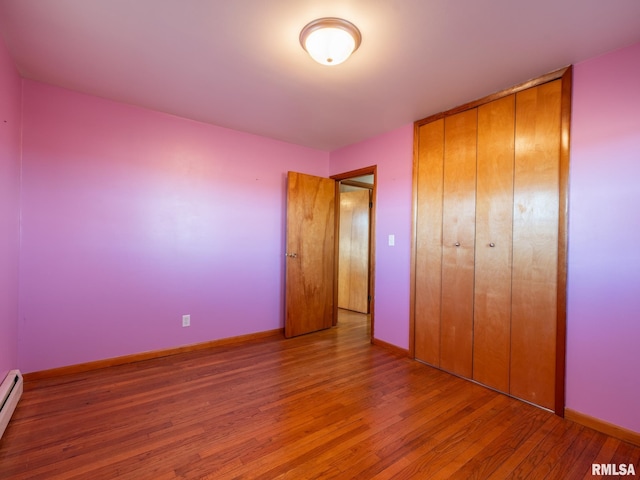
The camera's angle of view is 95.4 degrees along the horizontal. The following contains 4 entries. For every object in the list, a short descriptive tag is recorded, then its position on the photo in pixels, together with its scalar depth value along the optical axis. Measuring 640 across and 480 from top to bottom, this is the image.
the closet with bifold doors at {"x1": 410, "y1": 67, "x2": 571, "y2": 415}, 2.06
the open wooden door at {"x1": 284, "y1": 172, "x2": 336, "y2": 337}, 3.57
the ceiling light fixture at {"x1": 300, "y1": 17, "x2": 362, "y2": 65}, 1.61
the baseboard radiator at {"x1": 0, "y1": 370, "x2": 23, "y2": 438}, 1.73
